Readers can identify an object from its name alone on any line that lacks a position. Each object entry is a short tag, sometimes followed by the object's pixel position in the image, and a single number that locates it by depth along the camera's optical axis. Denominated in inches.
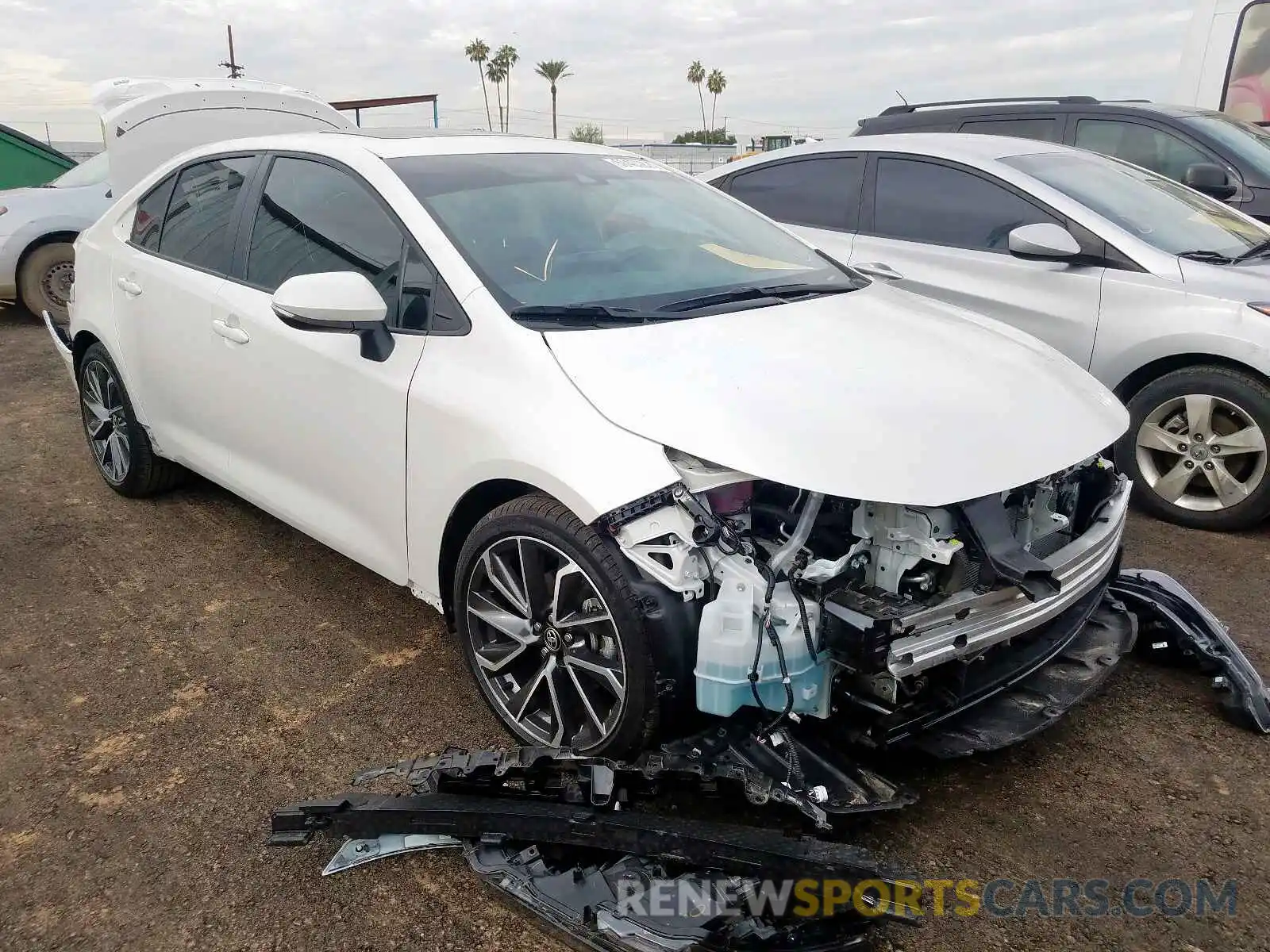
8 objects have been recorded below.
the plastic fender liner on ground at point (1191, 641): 111.0
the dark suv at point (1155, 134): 233.5
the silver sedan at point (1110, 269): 163.3
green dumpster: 442.0
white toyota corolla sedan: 88.3
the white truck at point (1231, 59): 349.7
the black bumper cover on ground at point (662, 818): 76.9
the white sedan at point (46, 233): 355.9
